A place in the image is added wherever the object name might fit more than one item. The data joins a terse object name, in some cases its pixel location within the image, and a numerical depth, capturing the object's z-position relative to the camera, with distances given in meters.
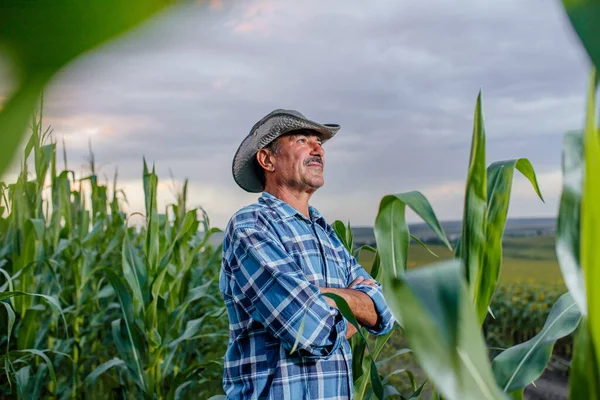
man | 1.52
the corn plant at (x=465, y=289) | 0.32
